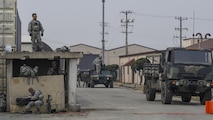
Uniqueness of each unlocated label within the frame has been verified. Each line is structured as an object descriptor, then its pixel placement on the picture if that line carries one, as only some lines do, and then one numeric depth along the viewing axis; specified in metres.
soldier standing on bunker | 20.62
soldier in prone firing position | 18.38
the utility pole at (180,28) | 96.04
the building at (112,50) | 120.38
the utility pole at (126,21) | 94.95
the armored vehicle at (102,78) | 50.97
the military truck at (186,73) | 24.12
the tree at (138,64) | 58.78
